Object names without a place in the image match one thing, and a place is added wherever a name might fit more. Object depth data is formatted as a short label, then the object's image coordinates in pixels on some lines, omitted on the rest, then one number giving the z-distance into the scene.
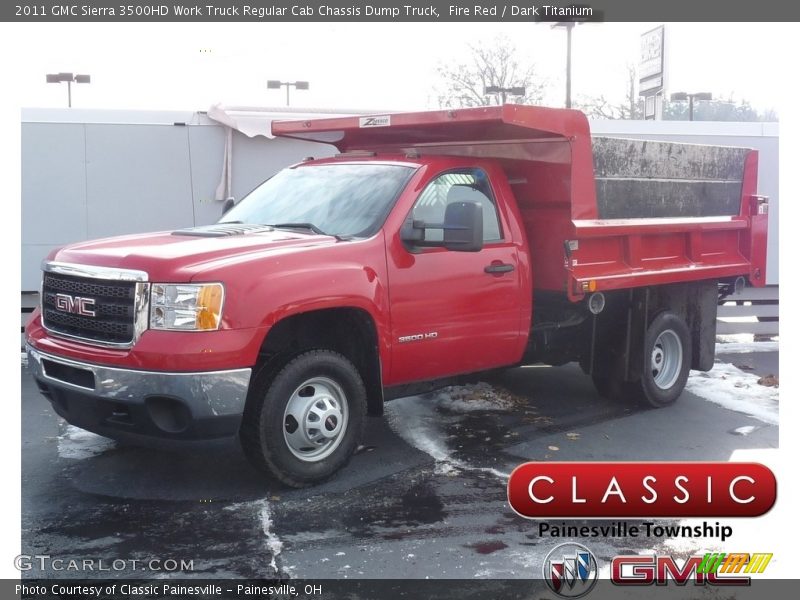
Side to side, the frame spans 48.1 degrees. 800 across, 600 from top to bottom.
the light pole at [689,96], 18.81
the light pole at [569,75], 16.65
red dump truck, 5.01
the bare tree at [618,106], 29.70
